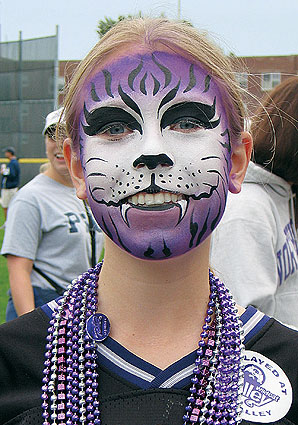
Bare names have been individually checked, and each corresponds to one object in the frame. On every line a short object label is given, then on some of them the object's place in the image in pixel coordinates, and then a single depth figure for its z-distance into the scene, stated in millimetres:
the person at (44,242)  3498
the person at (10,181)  15945
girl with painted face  1519
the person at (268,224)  2582
